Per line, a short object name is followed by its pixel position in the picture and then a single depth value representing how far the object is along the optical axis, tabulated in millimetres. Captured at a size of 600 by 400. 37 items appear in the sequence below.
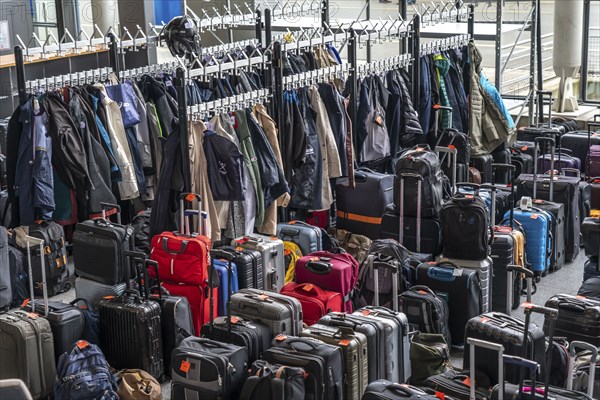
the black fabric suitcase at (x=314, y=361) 4500
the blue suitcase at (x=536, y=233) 6812
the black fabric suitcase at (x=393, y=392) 4191
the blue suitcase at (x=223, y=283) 5773
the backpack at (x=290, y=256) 6484
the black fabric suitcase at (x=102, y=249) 5715
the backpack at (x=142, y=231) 6603
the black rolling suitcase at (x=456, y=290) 5809
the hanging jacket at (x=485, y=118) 8594
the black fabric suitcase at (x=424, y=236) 6391
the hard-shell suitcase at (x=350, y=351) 4770
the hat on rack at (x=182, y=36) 7328
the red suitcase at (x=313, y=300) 5574
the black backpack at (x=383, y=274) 5812
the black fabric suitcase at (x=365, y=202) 7152
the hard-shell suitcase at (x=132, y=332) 5320
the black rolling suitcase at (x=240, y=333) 4902
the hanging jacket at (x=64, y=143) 6758
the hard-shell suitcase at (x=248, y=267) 5922
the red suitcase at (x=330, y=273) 5715
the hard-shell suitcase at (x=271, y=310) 5070
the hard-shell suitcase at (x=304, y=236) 6477
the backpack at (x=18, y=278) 6574
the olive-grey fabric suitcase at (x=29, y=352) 5121
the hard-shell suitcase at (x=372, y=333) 4902
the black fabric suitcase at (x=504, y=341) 4715
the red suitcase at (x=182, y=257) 5641
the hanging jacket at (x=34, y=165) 6629
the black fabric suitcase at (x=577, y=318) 5184
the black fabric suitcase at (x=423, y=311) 5547
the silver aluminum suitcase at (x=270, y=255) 6086
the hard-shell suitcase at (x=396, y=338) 5035
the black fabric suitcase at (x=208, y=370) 4566
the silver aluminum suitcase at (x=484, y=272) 5914
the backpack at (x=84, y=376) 4875
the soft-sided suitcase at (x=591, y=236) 5914
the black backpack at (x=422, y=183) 6430
